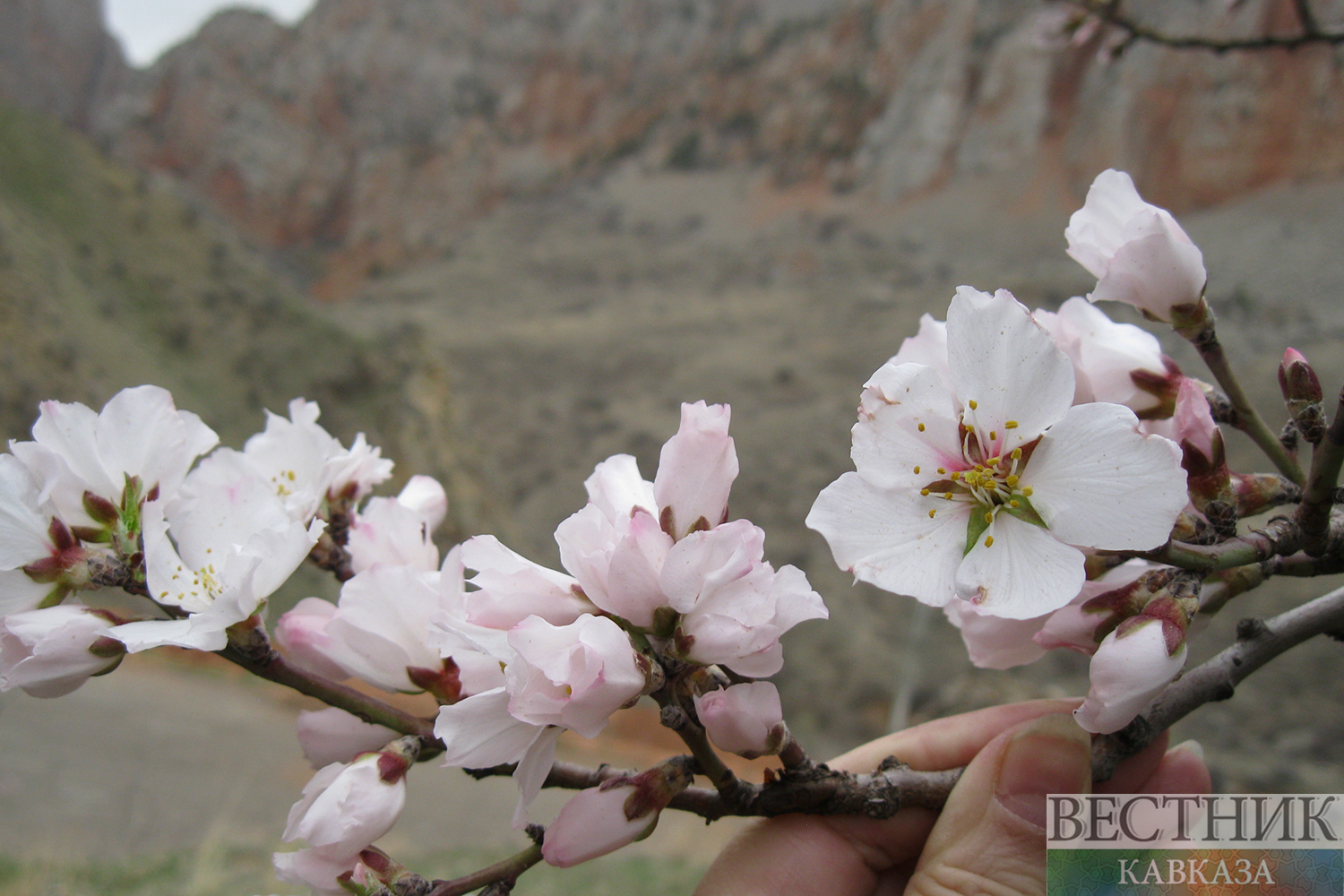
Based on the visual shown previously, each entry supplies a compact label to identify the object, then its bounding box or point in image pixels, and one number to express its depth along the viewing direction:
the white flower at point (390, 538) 0.13
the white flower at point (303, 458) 0.14
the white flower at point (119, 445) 0.12
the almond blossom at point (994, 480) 0.10
